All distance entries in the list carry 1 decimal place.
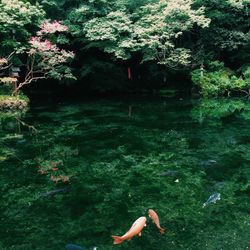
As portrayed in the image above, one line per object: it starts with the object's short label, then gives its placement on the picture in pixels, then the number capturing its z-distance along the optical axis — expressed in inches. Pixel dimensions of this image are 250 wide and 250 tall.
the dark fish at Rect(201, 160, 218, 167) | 262.1
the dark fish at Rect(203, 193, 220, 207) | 186.4
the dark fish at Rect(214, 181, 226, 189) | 214.4
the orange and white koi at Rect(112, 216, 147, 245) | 142.5
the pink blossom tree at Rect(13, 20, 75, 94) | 564.4
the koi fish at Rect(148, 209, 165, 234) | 157.3
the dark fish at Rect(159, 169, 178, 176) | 241.3
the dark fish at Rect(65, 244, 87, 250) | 131.2
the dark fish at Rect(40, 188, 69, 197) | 204.2
